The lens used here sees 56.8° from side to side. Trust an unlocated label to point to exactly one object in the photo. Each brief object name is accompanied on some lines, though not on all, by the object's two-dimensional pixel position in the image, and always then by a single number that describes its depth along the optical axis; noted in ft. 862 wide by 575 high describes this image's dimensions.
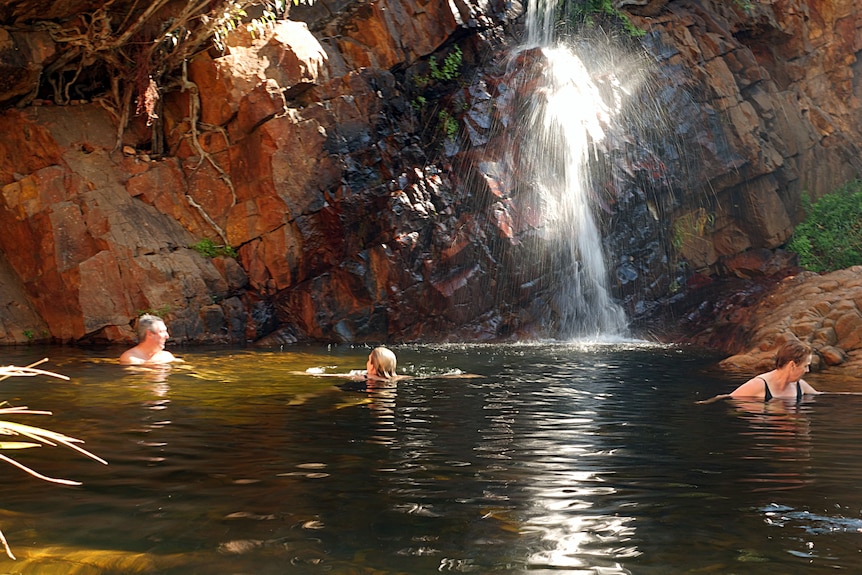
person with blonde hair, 32.83
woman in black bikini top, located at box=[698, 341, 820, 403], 28.71
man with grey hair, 37.35
